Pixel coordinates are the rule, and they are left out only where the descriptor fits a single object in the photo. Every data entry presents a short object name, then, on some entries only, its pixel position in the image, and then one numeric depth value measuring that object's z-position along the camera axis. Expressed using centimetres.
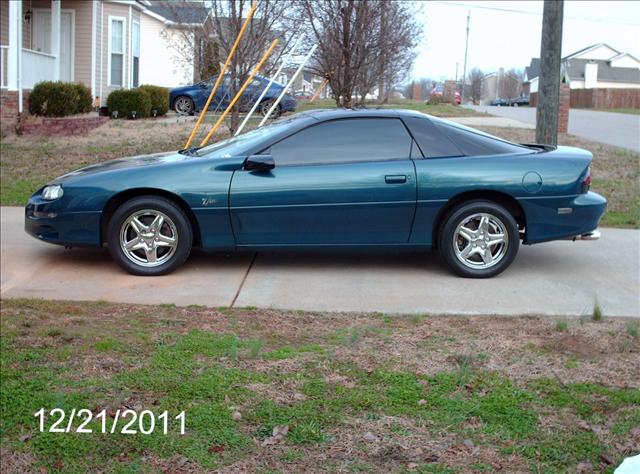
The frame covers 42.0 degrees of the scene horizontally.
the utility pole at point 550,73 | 991
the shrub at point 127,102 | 2023
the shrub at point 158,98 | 2158
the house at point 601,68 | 7819
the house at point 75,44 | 1692
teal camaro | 707
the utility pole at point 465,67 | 7369
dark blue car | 1374
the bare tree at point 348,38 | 1301
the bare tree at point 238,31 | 1275
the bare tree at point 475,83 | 7471
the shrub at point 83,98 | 1884
